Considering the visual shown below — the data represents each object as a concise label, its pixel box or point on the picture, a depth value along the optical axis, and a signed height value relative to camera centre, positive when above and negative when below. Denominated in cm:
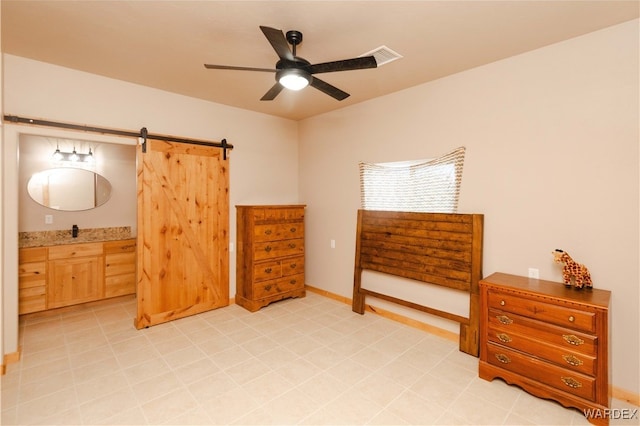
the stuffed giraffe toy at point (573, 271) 238 -47
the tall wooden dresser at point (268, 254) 409 -64
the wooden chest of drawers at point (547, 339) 206 -95
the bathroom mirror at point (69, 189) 426 +28
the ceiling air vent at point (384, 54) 268 +143
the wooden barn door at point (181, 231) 357 -29
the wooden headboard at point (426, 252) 301 -47
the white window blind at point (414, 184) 326 +32
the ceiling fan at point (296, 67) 191 +99
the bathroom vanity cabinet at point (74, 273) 374 -88
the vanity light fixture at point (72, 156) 439 +76
